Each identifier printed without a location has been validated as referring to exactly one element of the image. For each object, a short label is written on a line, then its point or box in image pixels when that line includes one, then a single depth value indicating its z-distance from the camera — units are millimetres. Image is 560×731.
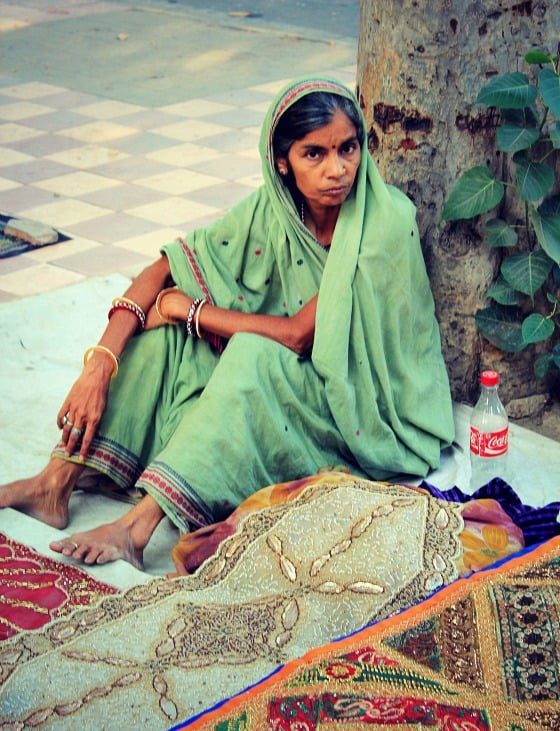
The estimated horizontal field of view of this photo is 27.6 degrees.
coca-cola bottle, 3443
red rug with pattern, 2846
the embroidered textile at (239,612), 2430
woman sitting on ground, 3209
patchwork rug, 2051
